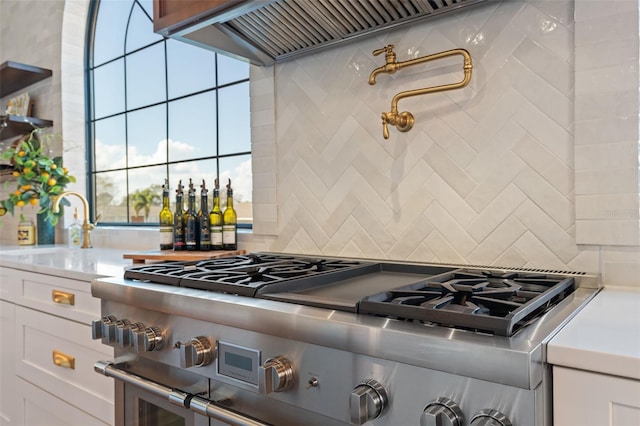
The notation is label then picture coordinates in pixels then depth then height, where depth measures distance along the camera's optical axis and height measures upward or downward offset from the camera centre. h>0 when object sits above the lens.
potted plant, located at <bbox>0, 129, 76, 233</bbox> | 2.82 +0.25
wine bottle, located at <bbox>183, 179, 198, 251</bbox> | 1.93 -0.05
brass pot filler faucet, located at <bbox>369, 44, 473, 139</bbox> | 1.33 +0.38
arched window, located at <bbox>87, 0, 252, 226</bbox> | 2.28 +0.58
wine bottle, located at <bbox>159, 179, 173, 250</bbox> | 2.03 -0.03
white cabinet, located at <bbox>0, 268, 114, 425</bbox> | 1.62 -0.53
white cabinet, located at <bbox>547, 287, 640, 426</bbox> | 0.62 -0.23
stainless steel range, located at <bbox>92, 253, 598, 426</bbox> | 0.68 -0.23
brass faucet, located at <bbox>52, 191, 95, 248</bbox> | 2.71 +0.01
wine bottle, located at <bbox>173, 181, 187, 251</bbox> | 1.93 -0.06
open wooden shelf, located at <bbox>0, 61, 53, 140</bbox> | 3.00 +0.98
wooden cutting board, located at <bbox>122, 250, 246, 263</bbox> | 1.74 -0.14
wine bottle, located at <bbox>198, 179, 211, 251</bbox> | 1.89 -0.05
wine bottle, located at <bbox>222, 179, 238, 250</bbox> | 1.91 -0.04
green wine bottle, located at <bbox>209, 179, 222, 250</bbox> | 1.90 -0.04
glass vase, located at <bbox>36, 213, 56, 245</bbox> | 3.04 -0.06
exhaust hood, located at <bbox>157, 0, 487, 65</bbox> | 1.40 +0.64
